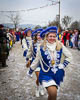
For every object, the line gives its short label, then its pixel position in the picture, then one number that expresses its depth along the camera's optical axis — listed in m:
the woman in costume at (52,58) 2.78
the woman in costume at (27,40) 5.05
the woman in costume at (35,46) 4.02
